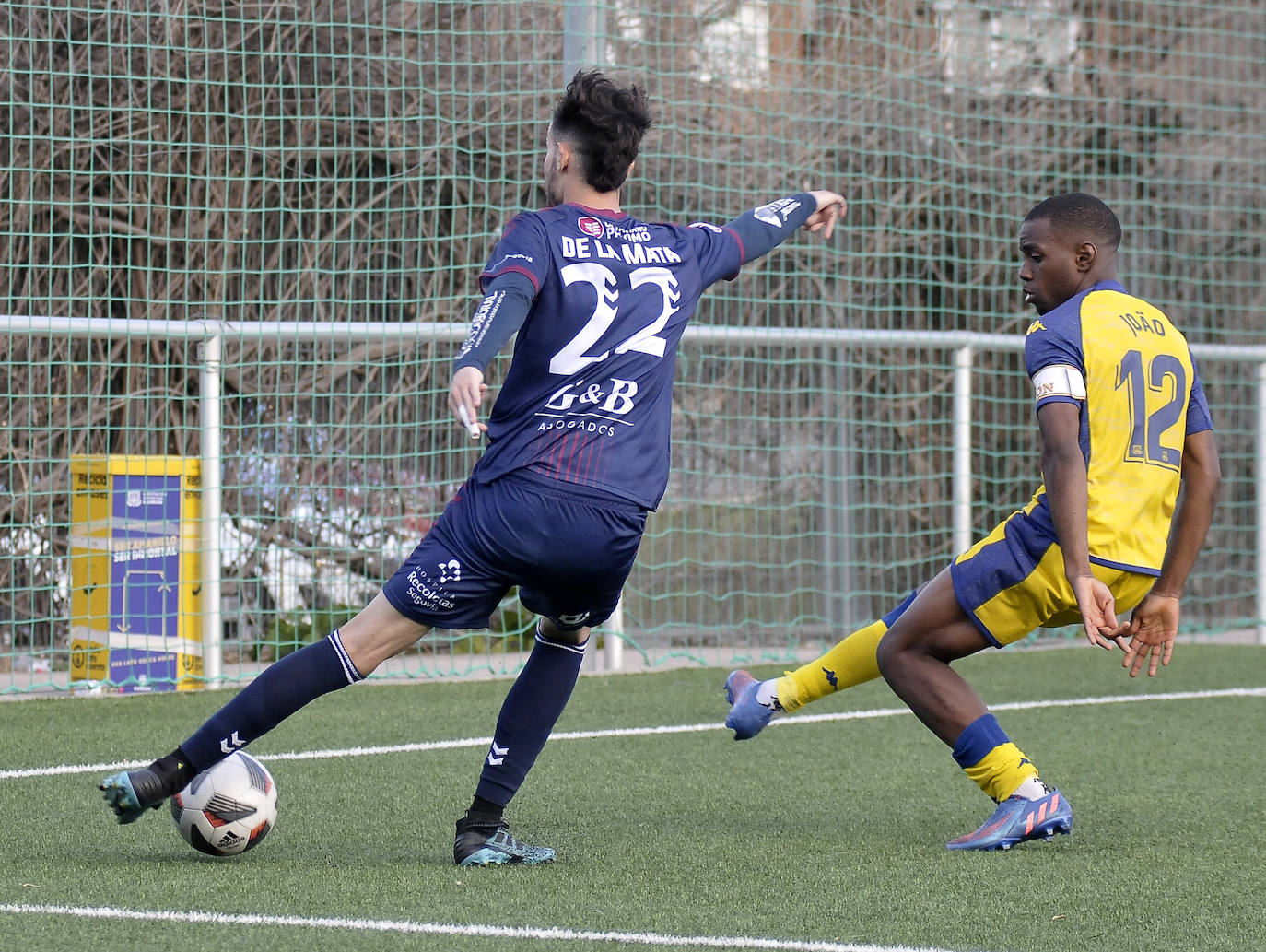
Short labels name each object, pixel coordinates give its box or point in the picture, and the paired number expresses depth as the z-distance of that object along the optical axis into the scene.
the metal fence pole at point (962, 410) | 16.83
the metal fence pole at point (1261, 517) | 17.87
